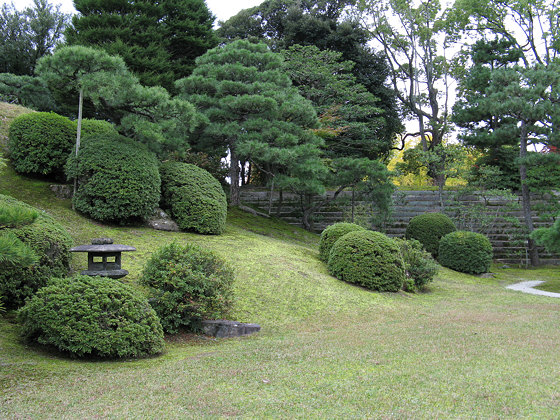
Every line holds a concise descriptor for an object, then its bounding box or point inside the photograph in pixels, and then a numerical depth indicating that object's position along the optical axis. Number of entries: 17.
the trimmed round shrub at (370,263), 8.20
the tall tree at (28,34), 19.86
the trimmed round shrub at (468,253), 13.04
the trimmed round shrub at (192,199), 9.24
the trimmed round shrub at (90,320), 3.83
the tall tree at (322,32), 20.88
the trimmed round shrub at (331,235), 9.87
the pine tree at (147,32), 15.16
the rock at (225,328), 5.23
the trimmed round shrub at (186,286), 5.08
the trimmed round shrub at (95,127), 9.79
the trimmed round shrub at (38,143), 9.16
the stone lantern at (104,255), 5.14
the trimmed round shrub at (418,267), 9.27
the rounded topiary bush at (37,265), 4.60
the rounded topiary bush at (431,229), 14.52
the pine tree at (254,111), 11.45
